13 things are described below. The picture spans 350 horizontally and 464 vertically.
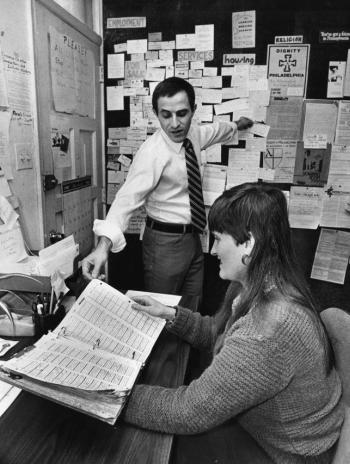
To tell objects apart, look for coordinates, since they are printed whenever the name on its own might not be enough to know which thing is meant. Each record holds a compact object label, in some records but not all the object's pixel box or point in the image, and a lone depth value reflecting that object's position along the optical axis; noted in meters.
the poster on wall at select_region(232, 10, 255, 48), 2.18
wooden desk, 0.72
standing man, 1.86
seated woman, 0.77
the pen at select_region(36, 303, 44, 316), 1.09
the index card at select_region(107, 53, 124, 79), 2.37
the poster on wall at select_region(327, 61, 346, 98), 2.17
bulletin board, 2.14
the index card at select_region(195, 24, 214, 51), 2.23
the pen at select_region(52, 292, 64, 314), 1.13
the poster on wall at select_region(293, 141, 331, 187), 2.31
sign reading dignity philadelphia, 2.19
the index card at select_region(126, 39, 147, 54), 2.31
